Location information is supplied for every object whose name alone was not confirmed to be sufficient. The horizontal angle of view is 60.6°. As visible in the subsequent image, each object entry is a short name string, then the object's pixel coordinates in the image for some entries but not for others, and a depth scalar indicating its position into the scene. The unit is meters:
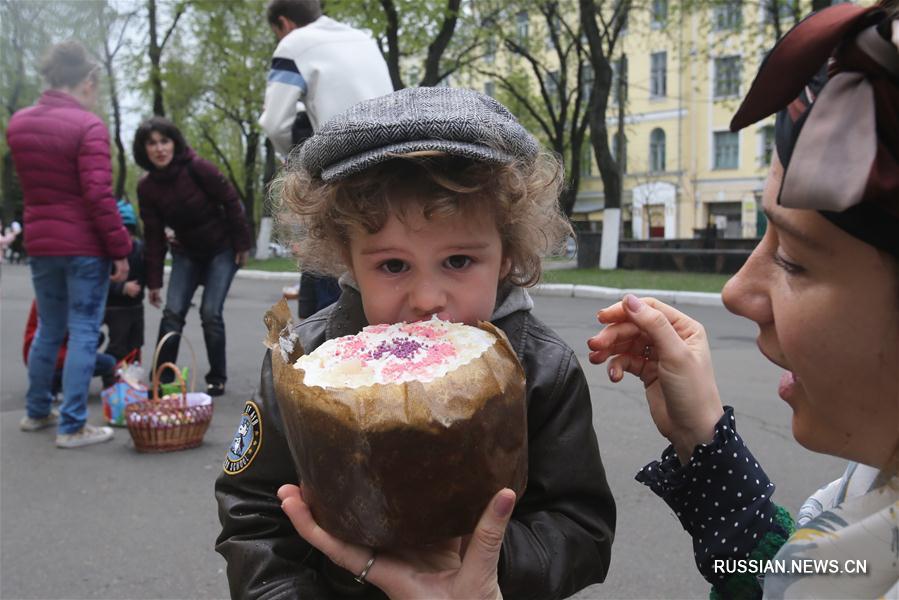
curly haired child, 1.43
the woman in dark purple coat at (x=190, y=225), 5.52
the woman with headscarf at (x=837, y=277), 0.86
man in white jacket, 4.27
